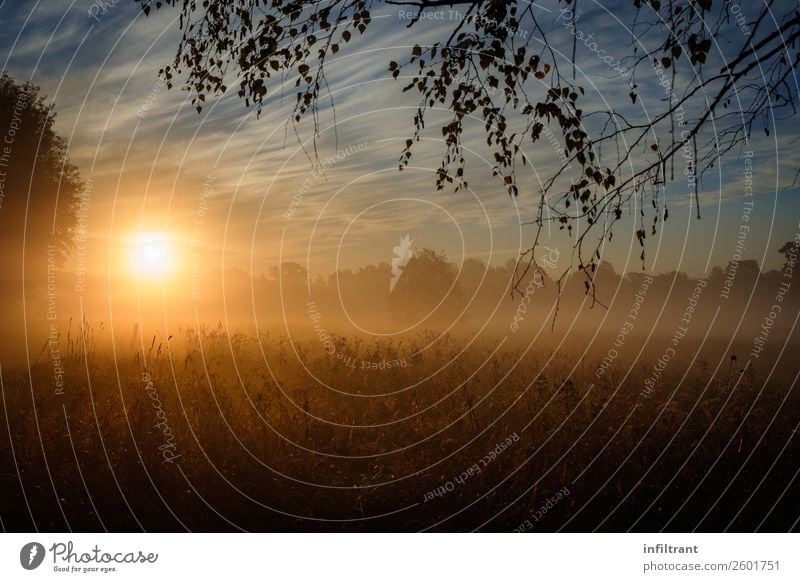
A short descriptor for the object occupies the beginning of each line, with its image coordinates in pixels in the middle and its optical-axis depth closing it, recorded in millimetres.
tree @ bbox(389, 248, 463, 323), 38531
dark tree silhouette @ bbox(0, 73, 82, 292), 21984
